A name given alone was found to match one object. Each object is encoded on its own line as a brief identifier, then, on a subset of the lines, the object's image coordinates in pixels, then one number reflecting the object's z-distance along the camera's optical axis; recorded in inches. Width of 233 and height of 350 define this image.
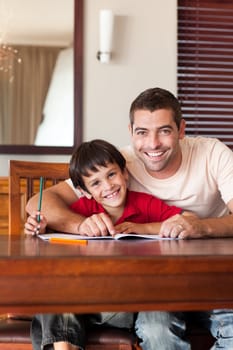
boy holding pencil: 75.6
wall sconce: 130.1
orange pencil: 65.2
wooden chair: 67.6
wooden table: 51.4
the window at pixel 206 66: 138.7
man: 81.5
